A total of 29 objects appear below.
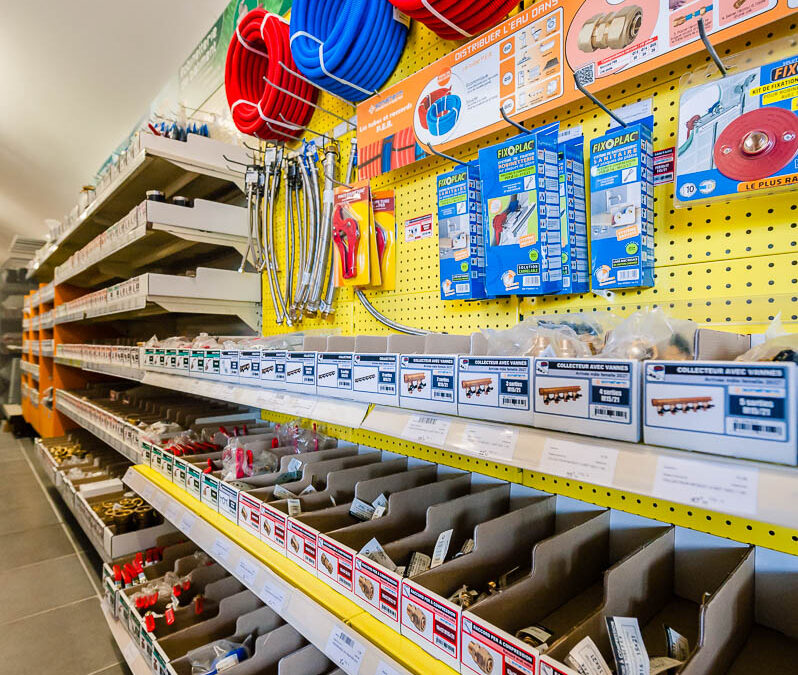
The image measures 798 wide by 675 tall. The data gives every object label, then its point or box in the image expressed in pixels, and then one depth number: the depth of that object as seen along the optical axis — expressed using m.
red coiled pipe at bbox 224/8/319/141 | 1.92
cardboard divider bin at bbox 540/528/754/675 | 0.57
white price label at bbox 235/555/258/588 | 1.09
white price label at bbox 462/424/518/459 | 0.67
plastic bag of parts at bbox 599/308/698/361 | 0.66
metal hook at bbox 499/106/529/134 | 1.04
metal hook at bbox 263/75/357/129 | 1.74
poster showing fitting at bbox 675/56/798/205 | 0.70
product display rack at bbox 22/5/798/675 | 0.53
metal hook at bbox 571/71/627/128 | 0.90
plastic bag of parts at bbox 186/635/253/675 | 1.24
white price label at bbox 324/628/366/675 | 0.79
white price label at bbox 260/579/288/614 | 0.98
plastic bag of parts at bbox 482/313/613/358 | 0.76
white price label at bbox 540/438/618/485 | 0.55
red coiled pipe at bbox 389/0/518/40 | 1.17
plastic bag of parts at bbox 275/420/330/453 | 1.75
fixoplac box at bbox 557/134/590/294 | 1.00
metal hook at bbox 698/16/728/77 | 0.75
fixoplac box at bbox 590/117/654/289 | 0.90
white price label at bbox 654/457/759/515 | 0.44
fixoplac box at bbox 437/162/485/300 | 1.18
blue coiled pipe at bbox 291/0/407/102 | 1.46
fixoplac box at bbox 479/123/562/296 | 0.99
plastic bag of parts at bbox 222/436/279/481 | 1.52
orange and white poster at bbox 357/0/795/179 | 0.84
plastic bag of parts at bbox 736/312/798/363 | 0.50
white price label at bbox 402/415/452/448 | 0.78
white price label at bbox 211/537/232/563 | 1.22
